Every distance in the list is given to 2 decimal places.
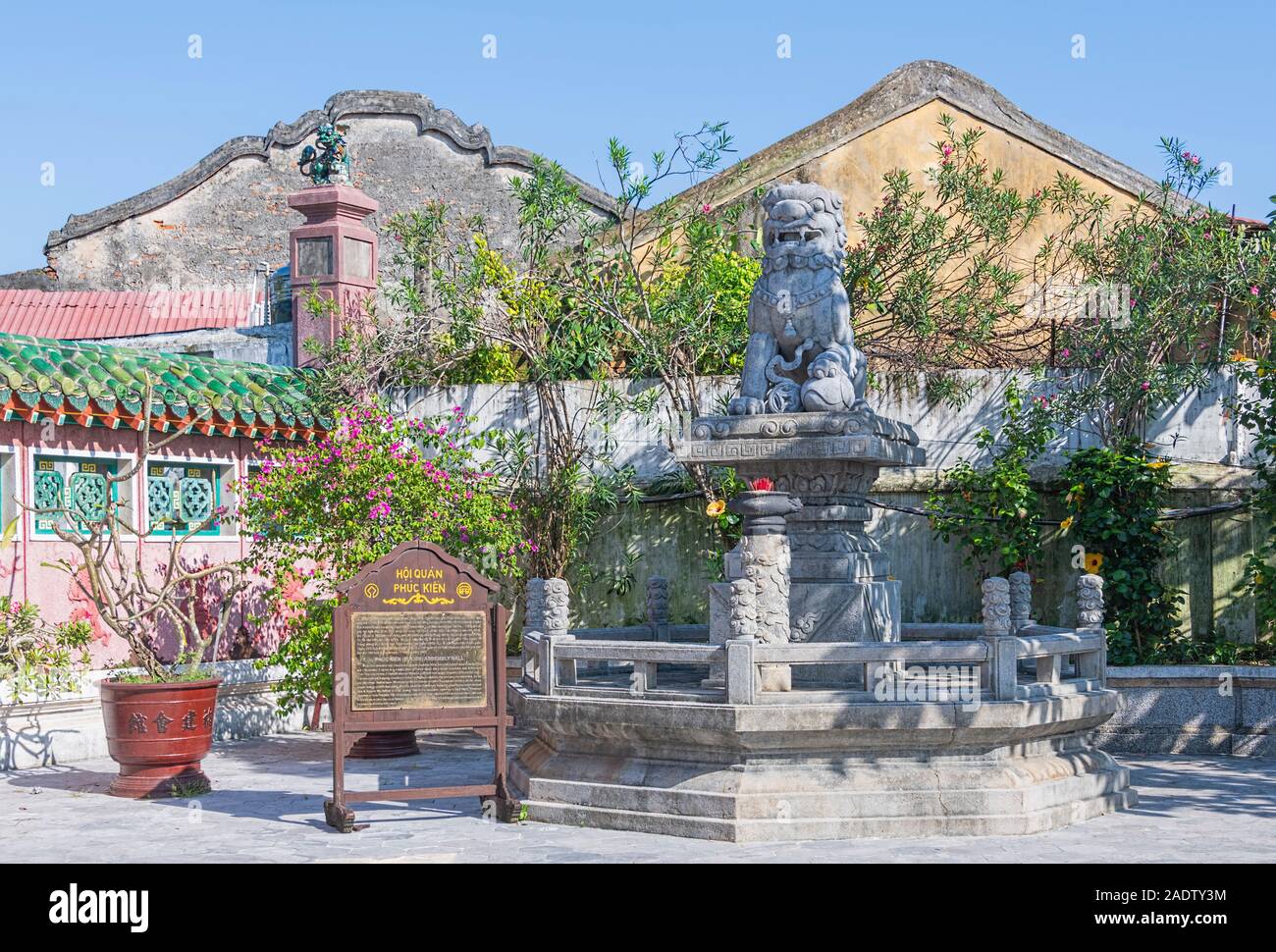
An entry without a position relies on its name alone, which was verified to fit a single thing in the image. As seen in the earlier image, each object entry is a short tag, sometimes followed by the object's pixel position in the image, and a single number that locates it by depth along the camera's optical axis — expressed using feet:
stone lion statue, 34.35
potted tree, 34.35
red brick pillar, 53.11
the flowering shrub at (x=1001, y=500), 45.52
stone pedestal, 33.19
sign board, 30.58
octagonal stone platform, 29.35
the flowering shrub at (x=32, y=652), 40.04
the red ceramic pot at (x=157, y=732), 34.27
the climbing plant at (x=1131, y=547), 43.98
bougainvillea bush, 42.14
